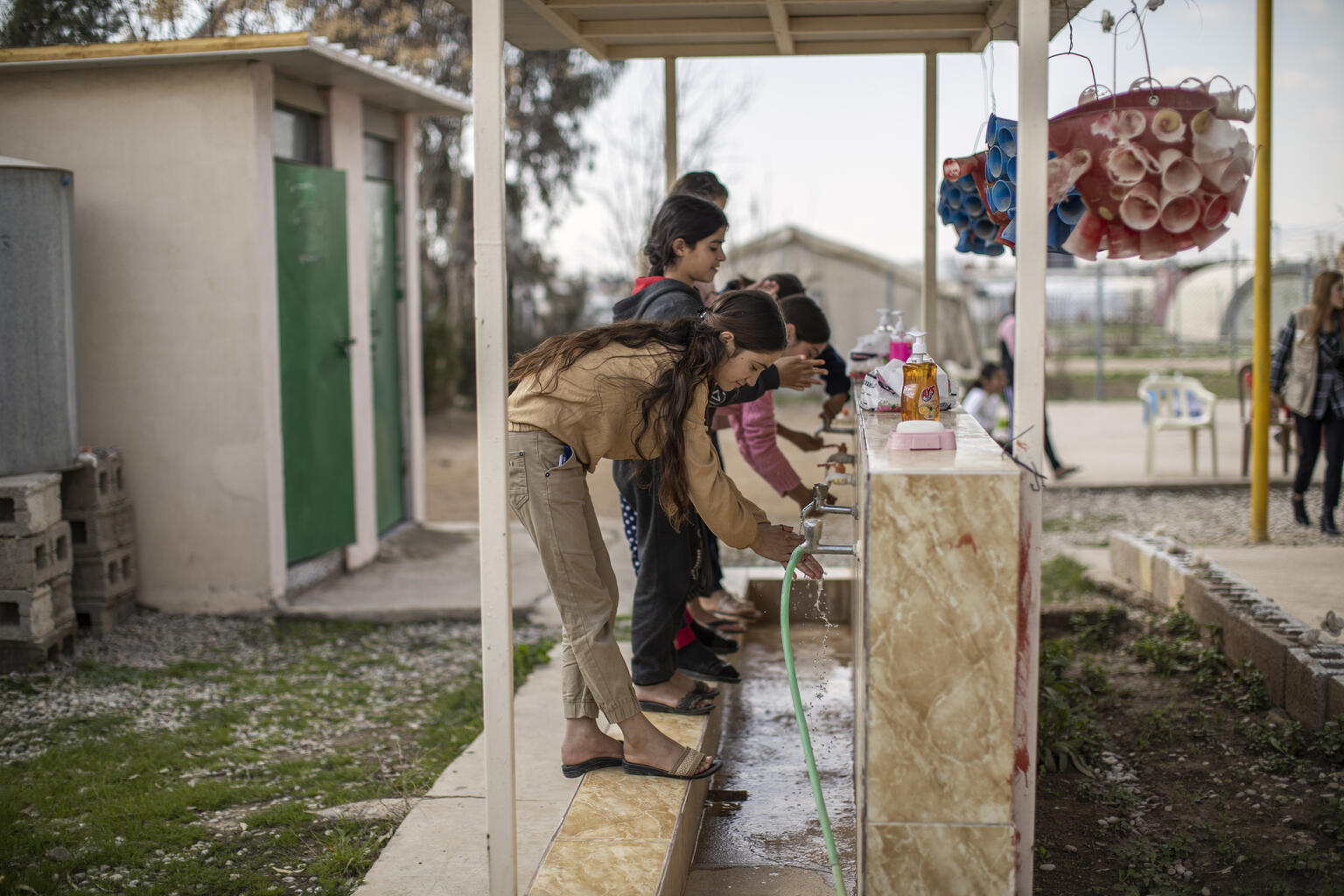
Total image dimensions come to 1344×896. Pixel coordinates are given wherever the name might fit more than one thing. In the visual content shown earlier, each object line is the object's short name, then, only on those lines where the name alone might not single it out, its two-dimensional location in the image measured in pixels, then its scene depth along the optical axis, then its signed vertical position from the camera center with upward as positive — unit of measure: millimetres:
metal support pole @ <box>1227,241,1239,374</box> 14016 +310
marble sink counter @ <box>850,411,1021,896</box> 2410 -655
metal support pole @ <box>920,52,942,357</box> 5320 +720
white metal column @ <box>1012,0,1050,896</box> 2564 +107
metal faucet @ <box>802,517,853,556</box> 2914 -435
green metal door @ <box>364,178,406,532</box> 8188 +118
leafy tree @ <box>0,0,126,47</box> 7520 +2301
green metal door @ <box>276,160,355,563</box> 6863 +37
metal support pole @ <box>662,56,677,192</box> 5398 +1121
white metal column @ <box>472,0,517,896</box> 2621 -159
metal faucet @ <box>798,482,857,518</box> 3162 -393
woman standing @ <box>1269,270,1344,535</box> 7387 -154
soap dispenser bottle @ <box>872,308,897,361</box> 4820 +100
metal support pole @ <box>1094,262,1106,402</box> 16422 +400
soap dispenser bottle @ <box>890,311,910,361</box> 4578 +38
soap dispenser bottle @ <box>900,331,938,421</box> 3359 -97
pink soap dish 2648 -180
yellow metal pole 6574 +453
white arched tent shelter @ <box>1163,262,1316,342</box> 14367 +843
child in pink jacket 4539 -237
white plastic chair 10320 -486
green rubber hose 2802 -901
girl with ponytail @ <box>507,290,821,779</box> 3064 -192
